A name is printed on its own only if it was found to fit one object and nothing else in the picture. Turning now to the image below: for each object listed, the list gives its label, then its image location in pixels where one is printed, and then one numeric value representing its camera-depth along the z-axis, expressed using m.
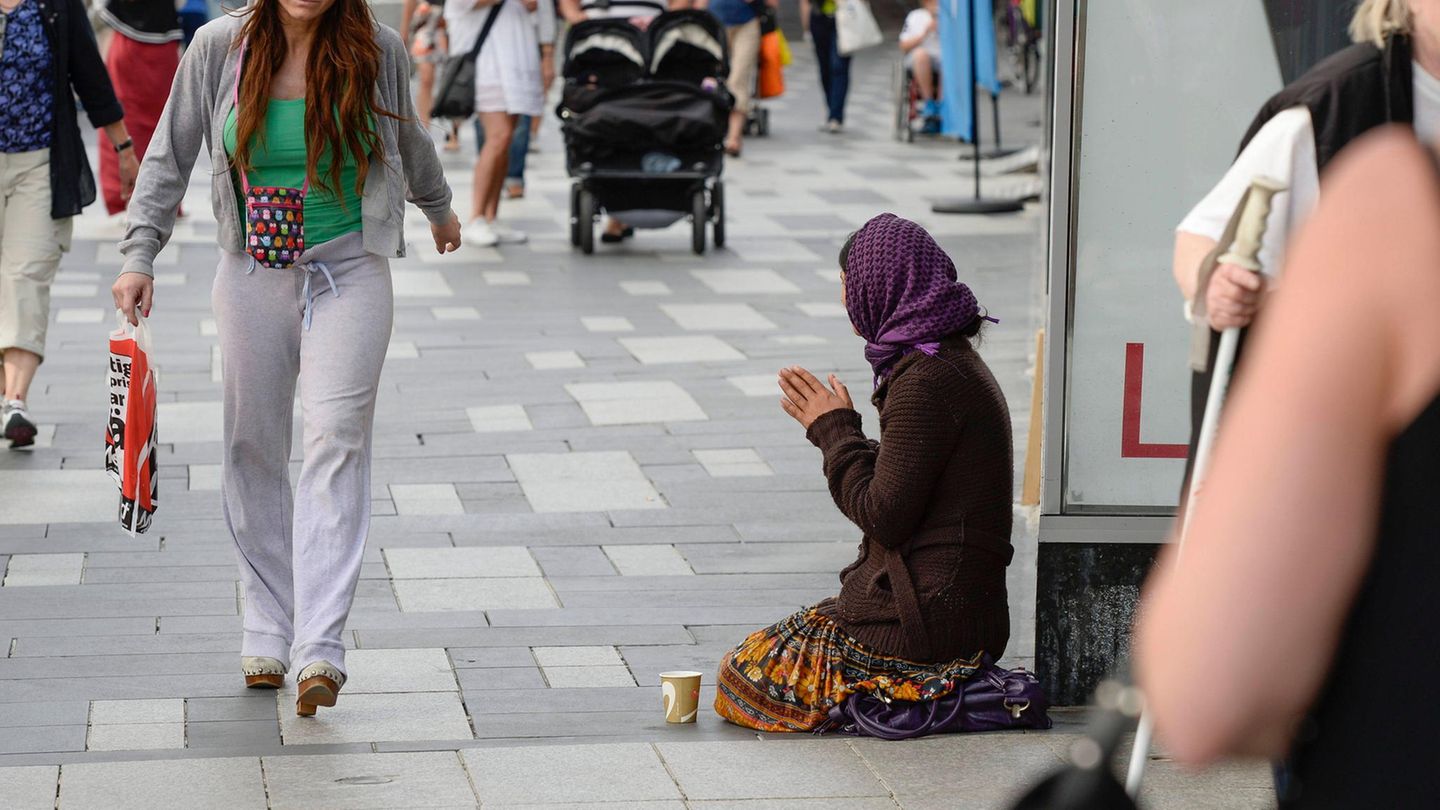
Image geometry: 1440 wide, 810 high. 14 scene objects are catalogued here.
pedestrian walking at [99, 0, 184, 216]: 22.87
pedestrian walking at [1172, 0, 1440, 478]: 4.76
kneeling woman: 8.06
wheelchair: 37.25
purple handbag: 8.28
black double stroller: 22.58
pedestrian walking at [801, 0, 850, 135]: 37.37
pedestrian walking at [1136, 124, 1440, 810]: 2.36
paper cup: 8.49
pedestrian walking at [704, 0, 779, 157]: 33.50
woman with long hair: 8.48
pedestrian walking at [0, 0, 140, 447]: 13.57
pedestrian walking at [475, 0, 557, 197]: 24.34
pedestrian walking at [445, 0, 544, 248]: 23.12
